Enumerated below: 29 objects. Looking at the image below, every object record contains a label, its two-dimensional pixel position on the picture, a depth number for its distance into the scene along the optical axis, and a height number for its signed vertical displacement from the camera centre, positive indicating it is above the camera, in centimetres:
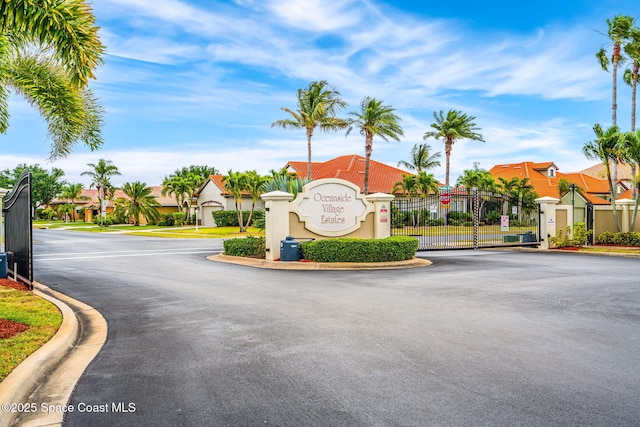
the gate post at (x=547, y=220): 2522 -35
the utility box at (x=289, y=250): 1717 -118
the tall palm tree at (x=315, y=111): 4378 +895
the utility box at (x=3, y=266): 1298 -125
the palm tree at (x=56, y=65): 757 +288
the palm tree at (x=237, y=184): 4678 +291
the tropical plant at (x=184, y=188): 6191 +346
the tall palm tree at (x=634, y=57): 3716 +1148
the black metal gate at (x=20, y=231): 1123 -34
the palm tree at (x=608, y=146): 2503 +331
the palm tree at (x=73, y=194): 8863 +405
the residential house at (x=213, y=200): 5391 +164
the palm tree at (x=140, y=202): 6184 +172
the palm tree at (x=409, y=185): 4833 +274
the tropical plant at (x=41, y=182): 8998 +615
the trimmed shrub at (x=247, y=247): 1878 -117
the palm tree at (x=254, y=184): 4556 +282
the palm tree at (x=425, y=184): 4856 +286
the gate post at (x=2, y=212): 1353 +12
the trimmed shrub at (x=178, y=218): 6084 -27
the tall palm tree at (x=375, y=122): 4297 +781
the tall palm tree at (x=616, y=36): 3812 +1332
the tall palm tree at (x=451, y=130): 5144 +852
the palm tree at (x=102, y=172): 6738 +592
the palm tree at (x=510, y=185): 5030 +280
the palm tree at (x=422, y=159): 6053 +654
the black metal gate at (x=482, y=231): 2441 -119
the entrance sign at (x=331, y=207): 1877 +29
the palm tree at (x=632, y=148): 2414 +308
